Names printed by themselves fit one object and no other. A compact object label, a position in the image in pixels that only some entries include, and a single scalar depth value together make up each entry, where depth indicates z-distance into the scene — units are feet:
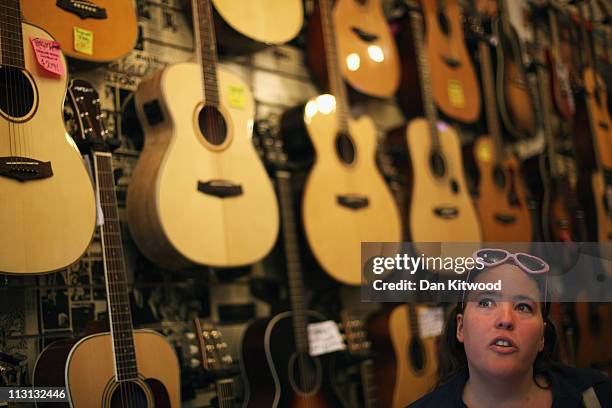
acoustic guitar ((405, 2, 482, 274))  8.39
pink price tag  5.90
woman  3.95
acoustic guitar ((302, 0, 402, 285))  7.72
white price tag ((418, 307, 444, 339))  6.45
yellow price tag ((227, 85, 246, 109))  7.46
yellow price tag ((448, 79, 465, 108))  10.38
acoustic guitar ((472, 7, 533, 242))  9.25
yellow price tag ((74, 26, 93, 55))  6.56
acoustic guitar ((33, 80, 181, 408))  5.60
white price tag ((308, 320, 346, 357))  7.43
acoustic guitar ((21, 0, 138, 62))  6.38
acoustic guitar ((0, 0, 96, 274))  5.49
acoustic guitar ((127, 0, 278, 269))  6.68
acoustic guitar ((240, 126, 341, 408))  7.00
